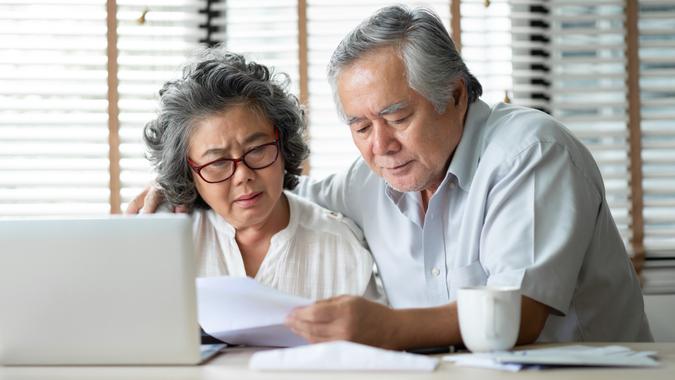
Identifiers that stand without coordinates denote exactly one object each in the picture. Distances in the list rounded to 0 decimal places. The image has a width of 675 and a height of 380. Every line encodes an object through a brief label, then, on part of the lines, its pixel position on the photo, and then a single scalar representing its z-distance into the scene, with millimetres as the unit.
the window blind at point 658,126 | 3506
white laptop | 1414
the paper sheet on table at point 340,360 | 1371
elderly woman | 2174
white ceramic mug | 1486
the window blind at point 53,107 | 3426
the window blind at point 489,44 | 3486
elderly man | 1837
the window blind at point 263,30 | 3508
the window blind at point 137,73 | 3424
